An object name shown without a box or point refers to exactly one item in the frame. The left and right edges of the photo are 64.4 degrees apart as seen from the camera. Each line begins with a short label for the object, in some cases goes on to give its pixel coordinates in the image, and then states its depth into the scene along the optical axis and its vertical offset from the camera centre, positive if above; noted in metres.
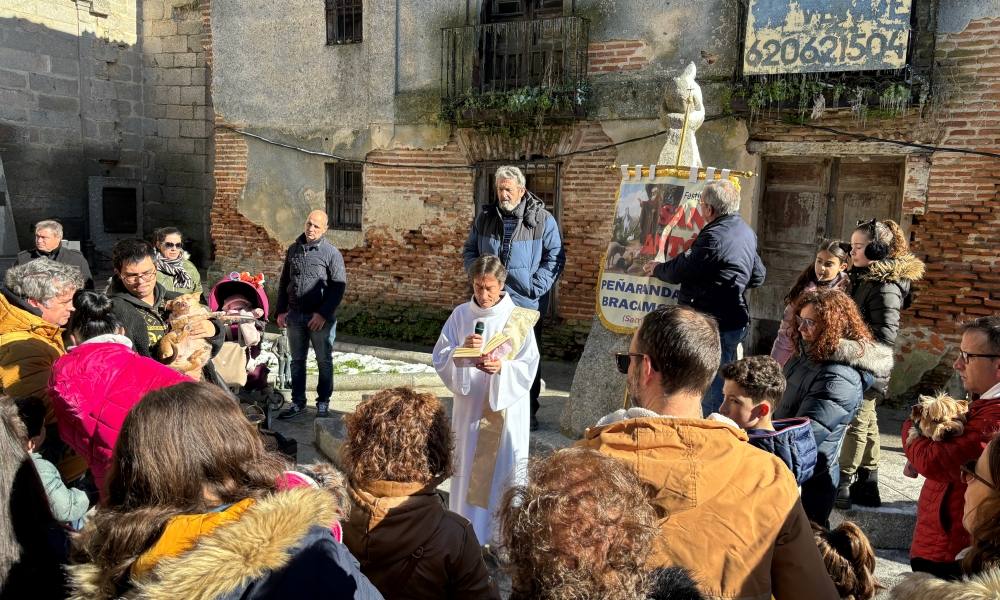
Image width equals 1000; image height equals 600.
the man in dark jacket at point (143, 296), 4.16 -0.57
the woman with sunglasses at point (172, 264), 6.21 -0.56
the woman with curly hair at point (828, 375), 3.60 -0.75
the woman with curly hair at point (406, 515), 2.30 -0.91
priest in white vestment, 4.34 -1.07
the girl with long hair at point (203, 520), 1.66 -0.73
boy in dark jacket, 3.03 -0.76
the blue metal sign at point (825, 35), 7.63 +1.76
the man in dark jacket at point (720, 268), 4.88 -0.36
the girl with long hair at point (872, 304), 4.80 -0.54
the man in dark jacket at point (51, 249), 6.79 -0.51
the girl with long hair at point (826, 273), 5.24 -0.39
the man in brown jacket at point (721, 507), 1.87 -0.71
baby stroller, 5.79 -0.94
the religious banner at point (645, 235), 5.55 -0.19
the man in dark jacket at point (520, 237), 6.17 -0.26
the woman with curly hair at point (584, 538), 1.60 -0.68
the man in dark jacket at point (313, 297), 6.83 -0.86
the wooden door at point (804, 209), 8.46 +0.05
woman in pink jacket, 2.92 -0.74
